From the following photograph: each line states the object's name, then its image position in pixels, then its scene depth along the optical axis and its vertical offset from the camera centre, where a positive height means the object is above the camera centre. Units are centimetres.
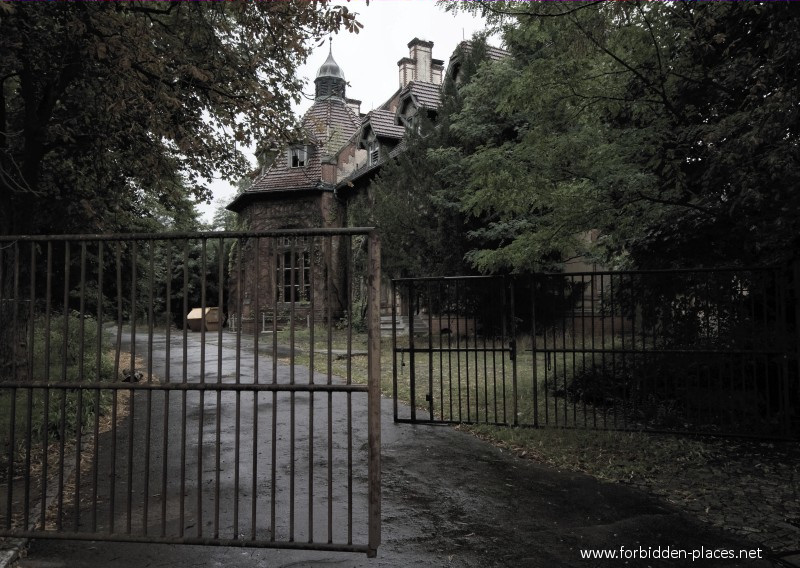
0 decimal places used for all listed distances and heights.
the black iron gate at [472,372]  747 -135
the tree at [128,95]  655 +295
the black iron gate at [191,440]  359 -161
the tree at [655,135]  543 +189
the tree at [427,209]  1747 +303
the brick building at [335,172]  2453 +669
